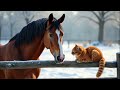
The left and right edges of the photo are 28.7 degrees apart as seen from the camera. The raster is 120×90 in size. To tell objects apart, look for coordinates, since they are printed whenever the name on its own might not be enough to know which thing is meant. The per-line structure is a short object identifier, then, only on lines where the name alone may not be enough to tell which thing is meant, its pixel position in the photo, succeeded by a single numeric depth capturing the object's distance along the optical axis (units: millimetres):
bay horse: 3666
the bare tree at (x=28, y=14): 25938
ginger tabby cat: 3352
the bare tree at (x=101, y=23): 26672
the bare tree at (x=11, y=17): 33969
